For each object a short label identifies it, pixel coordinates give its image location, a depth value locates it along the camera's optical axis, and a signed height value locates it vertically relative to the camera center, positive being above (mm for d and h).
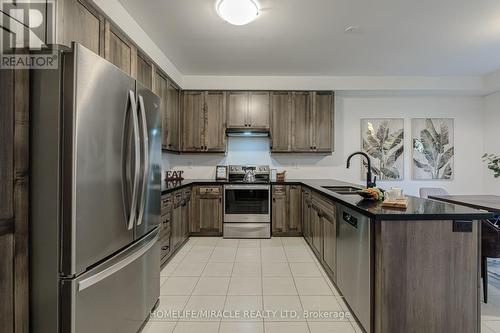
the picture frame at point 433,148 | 5141 +348
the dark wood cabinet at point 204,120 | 4797 +807
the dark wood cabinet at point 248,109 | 4789 +1000
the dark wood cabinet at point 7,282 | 1216 -527
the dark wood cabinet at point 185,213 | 4047 -726
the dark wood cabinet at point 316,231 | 3245 -821
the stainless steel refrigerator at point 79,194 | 1286 -143
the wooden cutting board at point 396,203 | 1881 -260
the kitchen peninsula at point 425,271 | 1663 -642
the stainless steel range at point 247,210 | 4465 -723
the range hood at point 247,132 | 4801 +605
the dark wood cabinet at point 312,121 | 4793 +793
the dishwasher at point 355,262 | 1820 -725
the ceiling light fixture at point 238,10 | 2395 +1404
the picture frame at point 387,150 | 5145 +309
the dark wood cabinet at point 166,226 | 3148 -723
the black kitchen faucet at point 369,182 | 2672 -155
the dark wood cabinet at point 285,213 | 4574 -785
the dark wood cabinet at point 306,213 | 4000 -719
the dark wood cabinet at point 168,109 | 3766 +862
